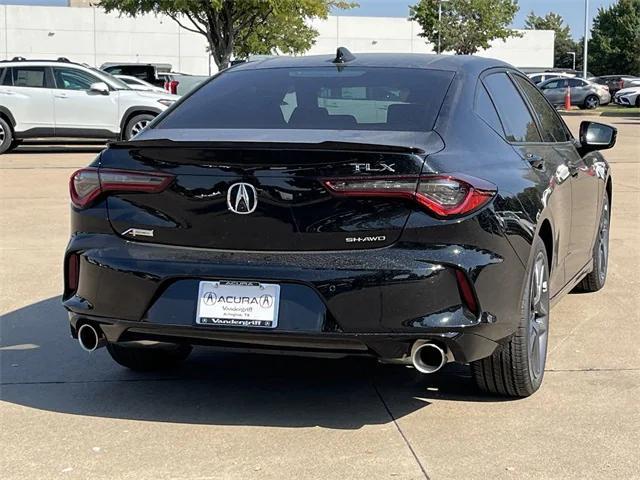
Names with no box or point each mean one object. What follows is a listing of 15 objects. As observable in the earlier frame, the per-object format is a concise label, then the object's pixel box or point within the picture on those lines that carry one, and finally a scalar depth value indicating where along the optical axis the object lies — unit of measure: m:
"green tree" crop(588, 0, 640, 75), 81.62
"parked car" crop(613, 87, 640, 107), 38.93
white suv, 18.02
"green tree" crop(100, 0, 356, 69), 33.59
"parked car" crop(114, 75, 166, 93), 22.86
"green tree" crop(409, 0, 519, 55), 63.09
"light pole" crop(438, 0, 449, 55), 62.04
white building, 57.16
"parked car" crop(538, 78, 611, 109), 41.41
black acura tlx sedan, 3.88
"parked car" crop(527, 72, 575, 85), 43.90
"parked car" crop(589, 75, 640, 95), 50.82
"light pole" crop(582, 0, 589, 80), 58.22
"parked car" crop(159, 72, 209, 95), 27.88
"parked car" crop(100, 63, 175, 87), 33.13
